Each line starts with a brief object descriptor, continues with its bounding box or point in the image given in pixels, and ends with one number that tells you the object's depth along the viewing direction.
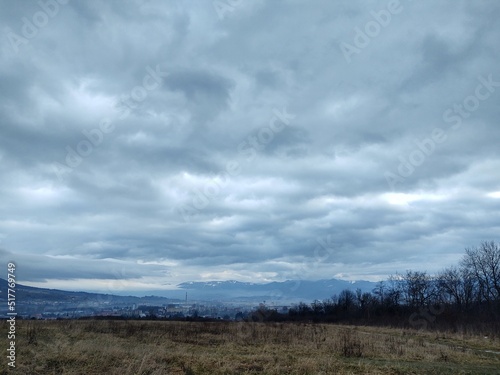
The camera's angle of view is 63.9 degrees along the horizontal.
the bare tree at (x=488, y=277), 72.61
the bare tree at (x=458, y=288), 81.56
